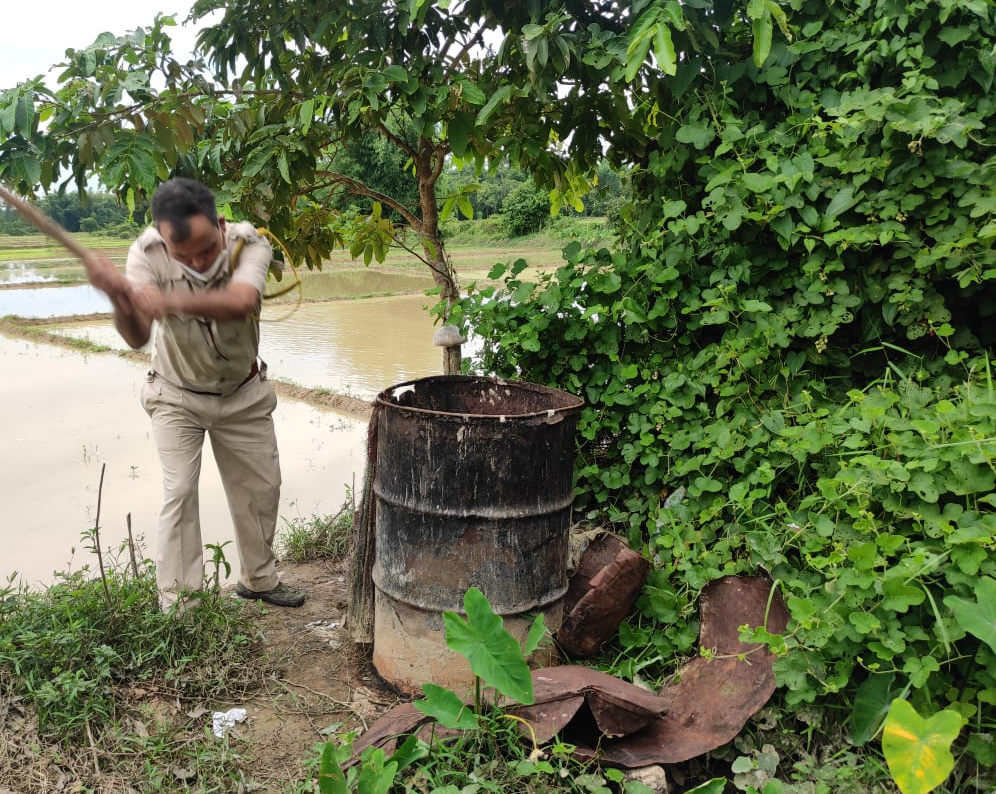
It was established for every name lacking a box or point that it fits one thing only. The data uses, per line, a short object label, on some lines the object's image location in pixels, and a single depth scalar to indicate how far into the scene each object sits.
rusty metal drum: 2.40
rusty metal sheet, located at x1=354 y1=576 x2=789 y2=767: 2.02
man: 2.40
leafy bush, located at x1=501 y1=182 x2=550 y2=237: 23.47
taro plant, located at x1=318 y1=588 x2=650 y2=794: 1.87
